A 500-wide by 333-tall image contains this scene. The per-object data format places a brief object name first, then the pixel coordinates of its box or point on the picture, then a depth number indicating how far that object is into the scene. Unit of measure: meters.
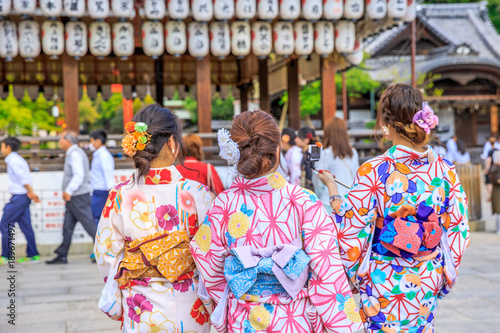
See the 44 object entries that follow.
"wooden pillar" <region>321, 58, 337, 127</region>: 10.55
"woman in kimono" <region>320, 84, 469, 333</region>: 2.77
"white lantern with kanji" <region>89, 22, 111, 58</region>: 9.69
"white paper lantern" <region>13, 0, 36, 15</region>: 8.89
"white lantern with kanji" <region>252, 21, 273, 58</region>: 9.91
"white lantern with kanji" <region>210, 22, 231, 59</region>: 9.80
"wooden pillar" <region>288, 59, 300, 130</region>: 11.82
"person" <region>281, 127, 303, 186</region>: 6.97
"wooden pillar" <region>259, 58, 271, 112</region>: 13.51
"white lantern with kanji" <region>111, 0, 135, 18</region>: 9.19
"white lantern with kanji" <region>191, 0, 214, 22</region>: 9.33
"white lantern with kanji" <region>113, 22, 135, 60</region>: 9.75
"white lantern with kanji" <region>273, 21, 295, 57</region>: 9.93
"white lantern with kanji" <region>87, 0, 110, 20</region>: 9.08
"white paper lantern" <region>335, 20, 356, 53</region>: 10.03
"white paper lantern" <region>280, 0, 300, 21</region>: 9.52
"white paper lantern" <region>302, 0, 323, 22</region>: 9.59
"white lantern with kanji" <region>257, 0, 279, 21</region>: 9.46
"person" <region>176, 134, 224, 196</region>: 4.42
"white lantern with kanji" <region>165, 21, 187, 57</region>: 9.77
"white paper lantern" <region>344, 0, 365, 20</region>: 9.71
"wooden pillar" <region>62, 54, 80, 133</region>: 9.73
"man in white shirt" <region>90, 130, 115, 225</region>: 7.92
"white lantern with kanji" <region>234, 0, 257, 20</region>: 9.39
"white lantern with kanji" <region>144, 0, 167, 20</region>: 9.29
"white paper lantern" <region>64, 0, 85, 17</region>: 9.07
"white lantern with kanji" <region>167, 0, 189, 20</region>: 9.30
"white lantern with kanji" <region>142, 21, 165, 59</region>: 9.70
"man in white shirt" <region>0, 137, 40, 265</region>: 7.70
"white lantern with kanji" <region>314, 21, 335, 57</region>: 9.98
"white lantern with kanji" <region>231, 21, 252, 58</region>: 9.84
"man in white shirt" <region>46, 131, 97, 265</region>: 7.74
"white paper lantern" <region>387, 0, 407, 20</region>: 9.86
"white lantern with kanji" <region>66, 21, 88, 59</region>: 9.51
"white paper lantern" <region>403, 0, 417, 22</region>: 10.23
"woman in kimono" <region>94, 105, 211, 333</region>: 2.70
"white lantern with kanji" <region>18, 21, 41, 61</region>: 9.46
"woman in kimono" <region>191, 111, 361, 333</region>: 2.38
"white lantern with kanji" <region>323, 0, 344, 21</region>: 9.67
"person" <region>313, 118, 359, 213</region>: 5.93
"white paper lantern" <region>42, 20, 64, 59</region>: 9.41
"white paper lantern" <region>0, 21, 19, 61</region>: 9.41
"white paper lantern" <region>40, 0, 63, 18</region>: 8.97
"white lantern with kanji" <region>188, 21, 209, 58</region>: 9.76
